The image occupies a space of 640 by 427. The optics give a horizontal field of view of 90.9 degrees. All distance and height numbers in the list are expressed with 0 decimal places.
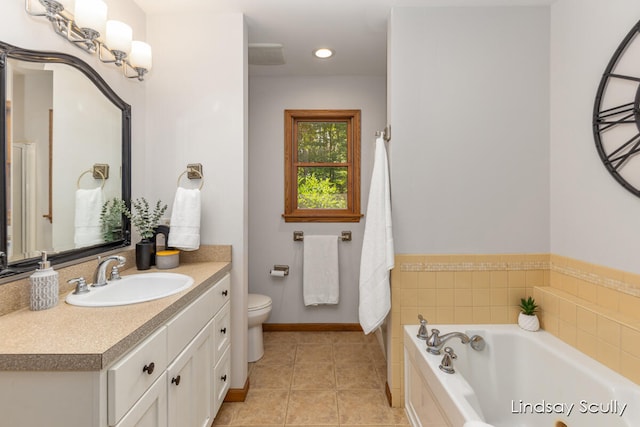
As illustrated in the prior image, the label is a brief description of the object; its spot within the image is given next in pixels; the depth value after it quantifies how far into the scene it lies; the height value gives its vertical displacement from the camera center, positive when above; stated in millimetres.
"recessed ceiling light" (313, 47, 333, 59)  2450 +1259
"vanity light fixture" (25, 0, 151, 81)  1285 +825
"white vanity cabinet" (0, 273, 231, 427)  833 -533
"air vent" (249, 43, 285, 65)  2350 +1241
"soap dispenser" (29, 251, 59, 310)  1118 -271
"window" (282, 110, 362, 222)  2994 +455
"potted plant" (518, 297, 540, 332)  1801 -607
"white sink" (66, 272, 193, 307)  1292 -354
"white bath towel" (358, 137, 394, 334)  1856 -243
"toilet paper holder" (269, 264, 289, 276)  2938 -537
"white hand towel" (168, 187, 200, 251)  1802 -60
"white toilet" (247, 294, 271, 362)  2300 -813
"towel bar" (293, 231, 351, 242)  2941 -228
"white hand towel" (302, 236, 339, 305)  2900 -546
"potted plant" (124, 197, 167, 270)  1758 -83
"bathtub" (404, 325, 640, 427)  1264 -810
